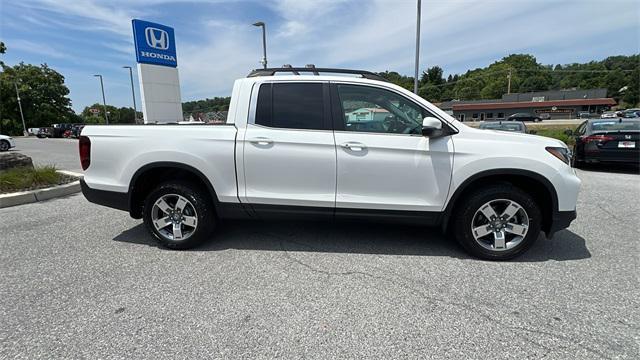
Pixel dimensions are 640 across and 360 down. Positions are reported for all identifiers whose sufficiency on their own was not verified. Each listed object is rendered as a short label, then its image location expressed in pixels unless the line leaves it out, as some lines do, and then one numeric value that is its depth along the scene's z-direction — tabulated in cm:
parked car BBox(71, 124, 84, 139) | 3389
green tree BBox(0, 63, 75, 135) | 4819
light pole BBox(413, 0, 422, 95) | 1343
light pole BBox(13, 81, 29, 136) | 4694
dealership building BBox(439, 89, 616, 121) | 6656
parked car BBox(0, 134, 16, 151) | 1972
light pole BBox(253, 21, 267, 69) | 1888
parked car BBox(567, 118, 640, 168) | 798
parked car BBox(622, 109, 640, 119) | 3822
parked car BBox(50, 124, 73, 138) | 3509
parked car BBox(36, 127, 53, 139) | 3564
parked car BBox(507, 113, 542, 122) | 5784
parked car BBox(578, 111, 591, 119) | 5860
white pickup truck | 345
